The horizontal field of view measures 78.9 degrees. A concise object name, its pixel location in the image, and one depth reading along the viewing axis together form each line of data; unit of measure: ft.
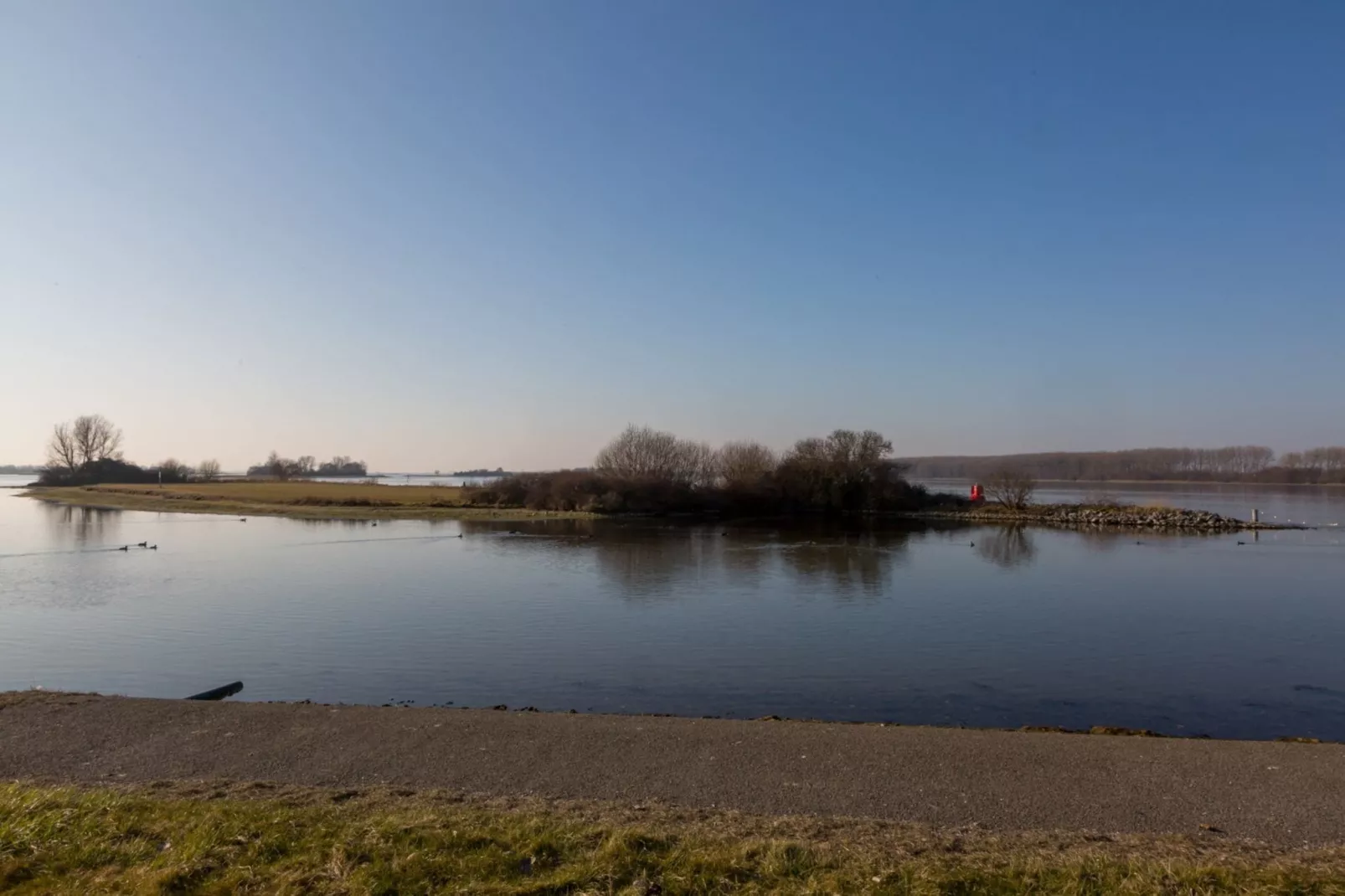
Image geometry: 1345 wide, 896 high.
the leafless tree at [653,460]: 221.25
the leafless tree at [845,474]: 204.13
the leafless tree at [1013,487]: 196.54
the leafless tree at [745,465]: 209.77
